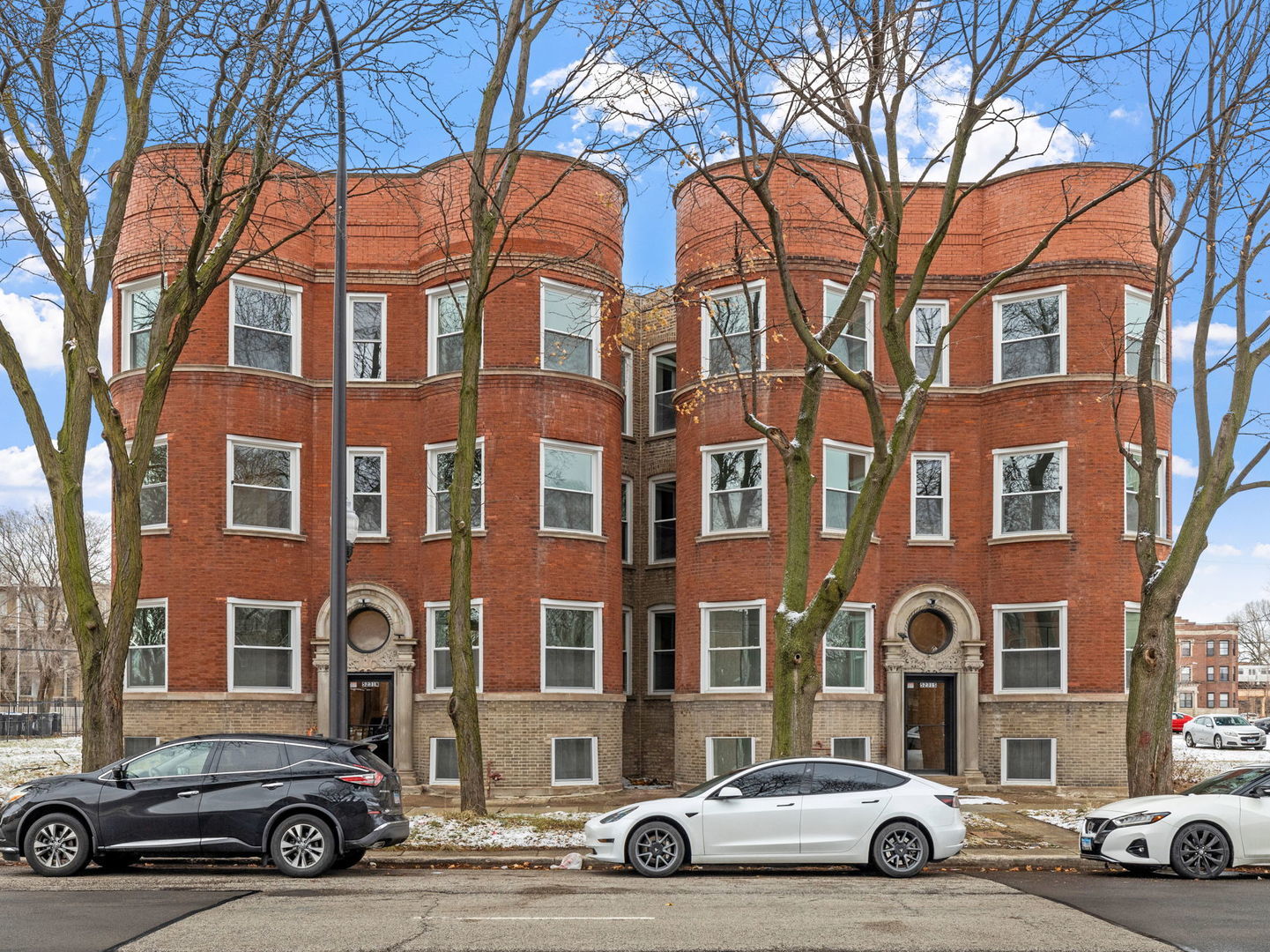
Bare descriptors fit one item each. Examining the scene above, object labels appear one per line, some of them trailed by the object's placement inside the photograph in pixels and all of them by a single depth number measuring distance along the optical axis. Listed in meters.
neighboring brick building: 132.38
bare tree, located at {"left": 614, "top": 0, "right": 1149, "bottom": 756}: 17.42
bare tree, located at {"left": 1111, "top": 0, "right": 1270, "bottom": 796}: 19.03
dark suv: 14.48
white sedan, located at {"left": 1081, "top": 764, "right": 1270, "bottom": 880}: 14.70
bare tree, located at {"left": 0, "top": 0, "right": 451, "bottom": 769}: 17.52
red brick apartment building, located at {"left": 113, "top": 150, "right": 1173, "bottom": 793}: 24.80
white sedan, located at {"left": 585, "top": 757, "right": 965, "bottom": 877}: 14.66
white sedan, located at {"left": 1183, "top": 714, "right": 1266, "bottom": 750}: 51.53
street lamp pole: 16.80
